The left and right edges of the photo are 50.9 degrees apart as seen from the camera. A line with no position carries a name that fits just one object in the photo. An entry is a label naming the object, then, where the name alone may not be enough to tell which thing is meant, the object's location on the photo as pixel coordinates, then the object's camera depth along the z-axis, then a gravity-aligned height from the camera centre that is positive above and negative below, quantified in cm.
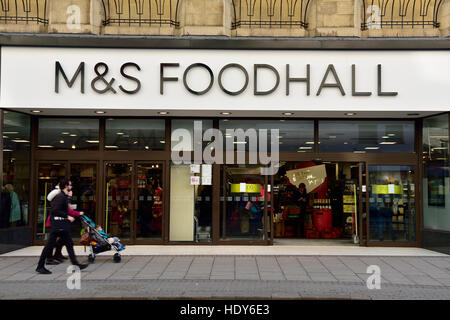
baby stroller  1041 -132
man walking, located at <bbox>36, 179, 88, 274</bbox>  952 -85
